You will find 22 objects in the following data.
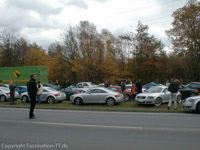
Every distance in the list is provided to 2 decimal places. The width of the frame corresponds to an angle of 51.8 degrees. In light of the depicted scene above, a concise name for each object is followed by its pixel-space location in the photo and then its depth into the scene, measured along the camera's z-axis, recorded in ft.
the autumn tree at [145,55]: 139.33
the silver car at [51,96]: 60.08
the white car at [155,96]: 50.01
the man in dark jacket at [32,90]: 31.35
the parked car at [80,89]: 73.16
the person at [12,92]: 58.70
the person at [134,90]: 58.70
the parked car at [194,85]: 74.50
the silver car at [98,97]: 53.42
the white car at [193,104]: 39.06
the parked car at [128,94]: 63.69
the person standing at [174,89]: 44.96
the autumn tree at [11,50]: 176.24
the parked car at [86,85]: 87.68
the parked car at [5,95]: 67.82
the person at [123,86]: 58.19
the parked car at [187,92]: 60.62
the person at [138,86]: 59.88
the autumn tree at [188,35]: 132.46
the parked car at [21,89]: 78.18
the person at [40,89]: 54.17
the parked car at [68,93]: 70.19
